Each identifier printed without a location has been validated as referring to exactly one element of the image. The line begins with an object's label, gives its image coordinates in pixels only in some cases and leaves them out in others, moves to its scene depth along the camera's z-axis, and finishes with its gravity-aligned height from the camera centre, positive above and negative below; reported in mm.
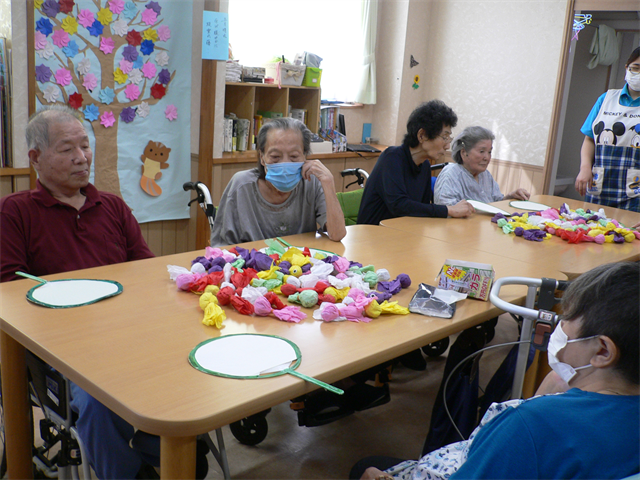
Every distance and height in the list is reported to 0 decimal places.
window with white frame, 4582 +763
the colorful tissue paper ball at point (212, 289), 1567 -460
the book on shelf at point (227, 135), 4177 -105
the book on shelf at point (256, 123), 4425 -5
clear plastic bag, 1558 -462
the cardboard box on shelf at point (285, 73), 4387 +397
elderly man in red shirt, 1859 -347
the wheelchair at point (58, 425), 1435 -805
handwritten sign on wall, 3697 +543
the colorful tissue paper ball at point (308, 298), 1550 -461
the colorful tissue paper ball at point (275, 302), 1513 -466
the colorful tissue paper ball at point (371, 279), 1734 -447
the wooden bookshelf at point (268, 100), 4316 +185
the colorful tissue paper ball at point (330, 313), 1456 -467
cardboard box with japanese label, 1677 -414
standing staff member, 3373 -23
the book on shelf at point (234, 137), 4270 -120
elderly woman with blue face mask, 2229 -282
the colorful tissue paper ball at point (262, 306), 1463 -463
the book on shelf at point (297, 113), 4699 +95
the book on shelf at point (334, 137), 4984 -84
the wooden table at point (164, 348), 1039 -501
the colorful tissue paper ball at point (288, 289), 1607 -455
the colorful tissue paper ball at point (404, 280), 1751 -447
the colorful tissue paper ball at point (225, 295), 1512 -455
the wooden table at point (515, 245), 2219 -438
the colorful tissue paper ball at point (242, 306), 1482 -472
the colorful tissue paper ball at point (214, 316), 1384 -472
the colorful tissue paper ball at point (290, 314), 1455 -480
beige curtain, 5219 +687
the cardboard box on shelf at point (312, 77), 4586 +393
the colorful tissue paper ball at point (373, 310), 1513 -469
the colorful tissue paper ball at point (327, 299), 1561 -464
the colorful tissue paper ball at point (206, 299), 1479 -462
